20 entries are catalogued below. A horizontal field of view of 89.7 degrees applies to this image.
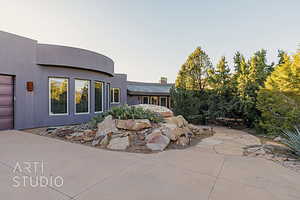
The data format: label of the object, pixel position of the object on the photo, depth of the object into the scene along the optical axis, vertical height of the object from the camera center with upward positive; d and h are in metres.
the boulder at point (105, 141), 4.72 -1.29
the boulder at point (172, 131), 4.99 -1.06
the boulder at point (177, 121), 6.22 -0.85
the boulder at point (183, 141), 4.97 -1.35
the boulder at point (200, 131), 6.84 -1.42
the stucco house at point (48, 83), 6.72 +0.90
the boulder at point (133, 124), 5.38 -0.85
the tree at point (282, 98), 5.73 +0.14
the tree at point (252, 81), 7.83 +1.07
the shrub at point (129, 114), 6.01 -0.56
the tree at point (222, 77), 9.07 +1.47
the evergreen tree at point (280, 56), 8.32 +2.55
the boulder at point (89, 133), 5.50 -1.20
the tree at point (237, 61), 8.77 +2.36
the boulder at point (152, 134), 4.77 -1.09
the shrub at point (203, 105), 9.00 -0.26
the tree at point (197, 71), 10.08 +2.05
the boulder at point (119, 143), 4.45 -1.31
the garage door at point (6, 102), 6.55 -0.09
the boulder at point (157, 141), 4.39 -1.24
